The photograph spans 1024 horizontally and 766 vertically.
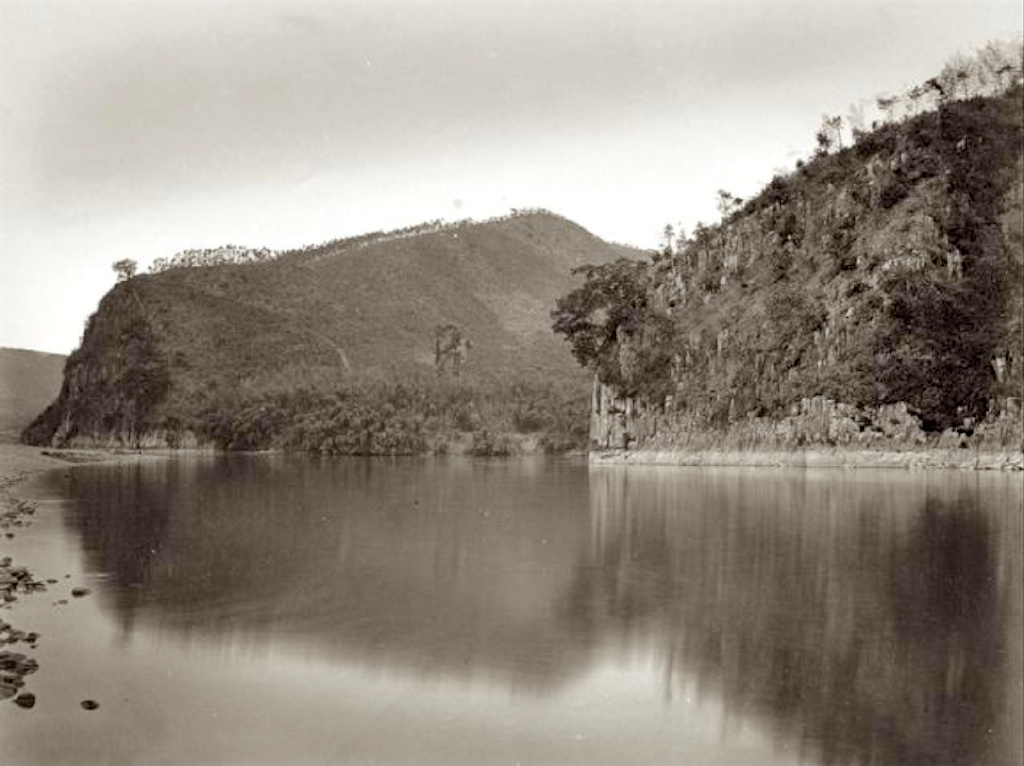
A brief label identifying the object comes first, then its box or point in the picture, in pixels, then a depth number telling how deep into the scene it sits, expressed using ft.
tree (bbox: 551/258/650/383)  331.77
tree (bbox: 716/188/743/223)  343.87
